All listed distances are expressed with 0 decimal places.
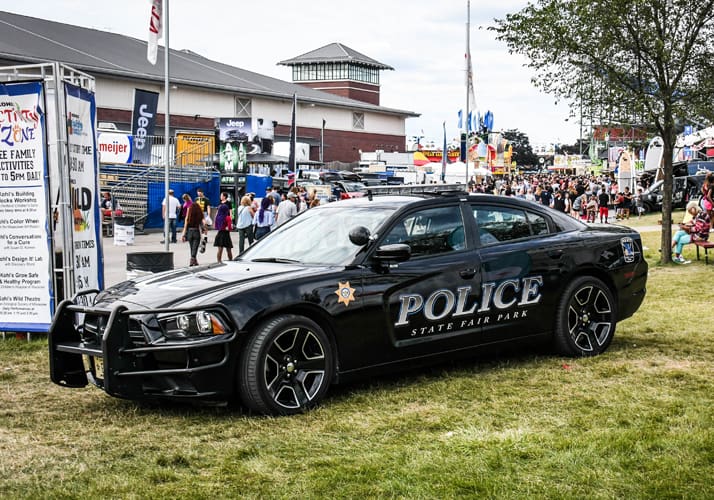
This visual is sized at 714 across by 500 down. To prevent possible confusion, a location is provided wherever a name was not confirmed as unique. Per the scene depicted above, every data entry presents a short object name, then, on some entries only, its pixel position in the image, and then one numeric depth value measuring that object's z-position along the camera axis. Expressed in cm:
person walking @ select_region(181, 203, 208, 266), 2052
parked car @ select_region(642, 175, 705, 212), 3903
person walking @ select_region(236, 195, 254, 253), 2197
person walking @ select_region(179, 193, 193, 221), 2886
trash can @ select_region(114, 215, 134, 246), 2784
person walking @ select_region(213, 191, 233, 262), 2045
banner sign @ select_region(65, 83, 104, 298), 976
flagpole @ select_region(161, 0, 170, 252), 1676
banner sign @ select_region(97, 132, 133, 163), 3756
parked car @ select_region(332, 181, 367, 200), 3968
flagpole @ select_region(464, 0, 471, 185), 3638
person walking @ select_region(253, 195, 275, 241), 2205
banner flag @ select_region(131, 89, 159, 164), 3747
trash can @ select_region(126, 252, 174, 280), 1127
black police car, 584
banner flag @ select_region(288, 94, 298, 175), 4094
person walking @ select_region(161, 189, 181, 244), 2934
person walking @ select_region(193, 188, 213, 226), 3091
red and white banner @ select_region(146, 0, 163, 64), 1738
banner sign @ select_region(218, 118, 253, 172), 4289
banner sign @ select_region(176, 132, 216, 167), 4562
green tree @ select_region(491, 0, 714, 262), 1653
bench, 1668
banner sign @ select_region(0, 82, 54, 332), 940
